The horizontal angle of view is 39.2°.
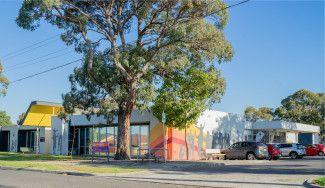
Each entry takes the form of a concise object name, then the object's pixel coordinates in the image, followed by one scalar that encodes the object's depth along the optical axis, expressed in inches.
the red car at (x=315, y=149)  1879.9
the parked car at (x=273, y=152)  1488.7
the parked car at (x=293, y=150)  1593.3
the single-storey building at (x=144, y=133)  1396.4
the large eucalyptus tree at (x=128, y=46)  1131.9
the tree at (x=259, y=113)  3675.7
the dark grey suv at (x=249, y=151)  1384.1
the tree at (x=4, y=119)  3560.3
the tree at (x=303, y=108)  3339.1
